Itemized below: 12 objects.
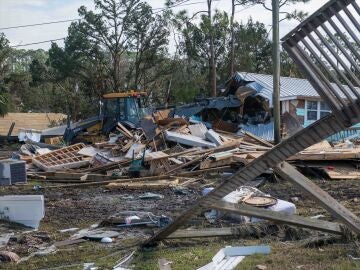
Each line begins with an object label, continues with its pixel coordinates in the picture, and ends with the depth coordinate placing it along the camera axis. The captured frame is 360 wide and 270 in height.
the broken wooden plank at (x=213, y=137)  20.03
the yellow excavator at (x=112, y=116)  27.33
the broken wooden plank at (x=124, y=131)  22.43
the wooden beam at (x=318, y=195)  6.14
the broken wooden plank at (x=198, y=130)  21.13
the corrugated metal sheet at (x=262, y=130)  25.80
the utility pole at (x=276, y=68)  19.20
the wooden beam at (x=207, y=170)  16.80
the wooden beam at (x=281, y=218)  6.93
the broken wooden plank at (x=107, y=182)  15.90
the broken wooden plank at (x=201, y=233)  7.49
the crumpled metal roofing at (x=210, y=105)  27.06
